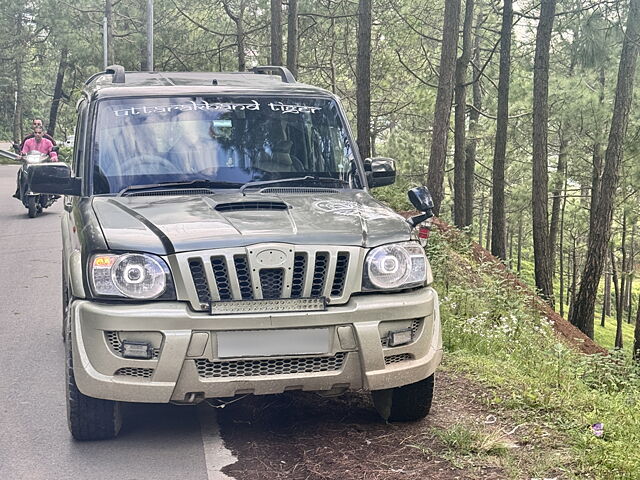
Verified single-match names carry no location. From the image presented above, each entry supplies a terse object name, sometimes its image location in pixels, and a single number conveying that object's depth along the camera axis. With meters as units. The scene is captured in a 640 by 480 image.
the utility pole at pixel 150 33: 26.52
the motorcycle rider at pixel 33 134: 18.52
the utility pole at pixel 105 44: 35.27
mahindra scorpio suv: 4.85
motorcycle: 17.59
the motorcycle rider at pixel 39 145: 18.72
